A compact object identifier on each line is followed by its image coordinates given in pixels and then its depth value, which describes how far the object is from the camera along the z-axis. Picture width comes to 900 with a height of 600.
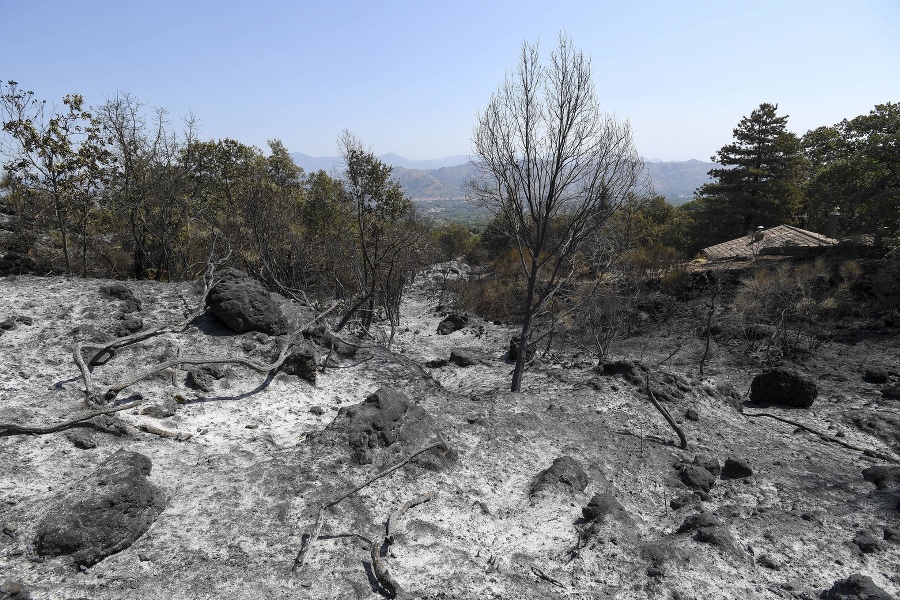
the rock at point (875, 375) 9.62
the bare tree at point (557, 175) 7.79
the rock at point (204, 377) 6.52
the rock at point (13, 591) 3.27
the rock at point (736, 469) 6.12
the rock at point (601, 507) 4.96
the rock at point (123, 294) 8.05
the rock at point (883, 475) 5.83
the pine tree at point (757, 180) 25.27
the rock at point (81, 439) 4.93
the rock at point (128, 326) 7.10
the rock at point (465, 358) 11.77
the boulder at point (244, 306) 7.85
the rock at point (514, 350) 11.99
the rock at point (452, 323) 16.08
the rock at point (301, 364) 7.49
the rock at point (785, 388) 8.64
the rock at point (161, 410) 5.76
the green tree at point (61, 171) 10.49
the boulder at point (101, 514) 3.69
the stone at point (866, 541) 4.60
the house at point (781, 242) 19.28
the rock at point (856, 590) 3.79
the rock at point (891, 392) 8.84
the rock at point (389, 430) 5.73
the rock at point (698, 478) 5.95
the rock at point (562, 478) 5.57
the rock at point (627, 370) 9.08
